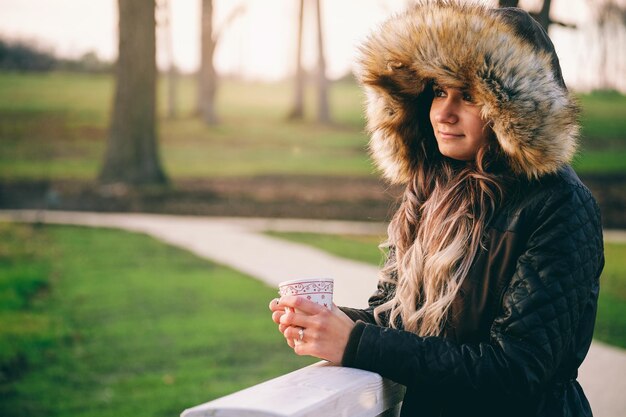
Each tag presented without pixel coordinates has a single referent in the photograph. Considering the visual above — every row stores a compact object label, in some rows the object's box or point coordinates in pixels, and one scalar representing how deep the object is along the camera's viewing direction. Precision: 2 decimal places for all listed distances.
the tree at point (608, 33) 24.75
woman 1.72
